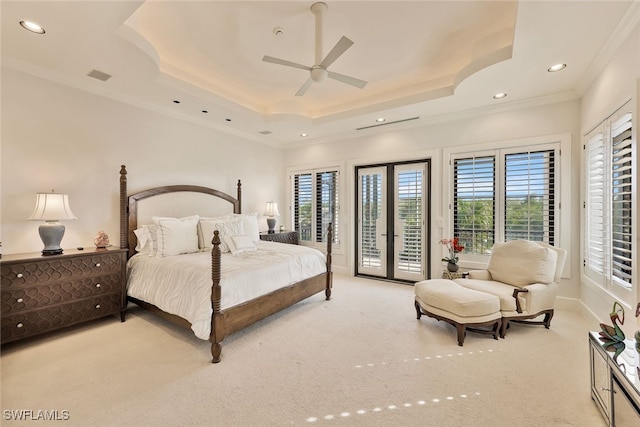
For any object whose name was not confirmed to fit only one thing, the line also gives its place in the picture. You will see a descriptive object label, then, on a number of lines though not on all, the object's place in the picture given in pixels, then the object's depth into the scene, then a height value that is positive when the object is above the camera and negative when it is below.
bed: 2.54 -0.67
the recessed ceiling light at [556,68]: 2.94 +1.62
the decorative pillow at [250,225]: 4.45 -0.21
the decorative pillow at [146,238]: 3.61 -0.35
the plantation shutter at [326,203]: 5.77 +0.21
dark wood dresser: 2.52 -0.81
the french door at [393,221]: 4.84 -0.15
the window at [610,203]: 2.46 +0.12
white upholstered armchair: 2.88 -0.79
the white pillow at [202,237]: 3.98 -0.37
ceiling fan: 2.41 +1.47
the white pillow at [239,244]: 3.80 -0.45
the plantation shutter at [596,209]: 2.92 +0.06
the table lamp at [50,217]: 2.79 -0.06
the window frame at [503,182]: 3.64 +0.47
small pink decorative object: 3.28 -0.35
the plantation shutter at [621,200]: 2.43 +0.14
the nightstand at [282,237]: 5.40 -0.50
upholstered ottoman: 2.72 -0.98
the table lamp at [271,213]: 5.74 -0.01
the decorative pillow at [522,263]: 3.09 -0.60
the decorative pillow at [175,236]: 3.50 -0.33
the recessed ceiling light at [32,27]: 2.29 +1.60
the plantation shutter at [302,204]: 6.16 +0.20
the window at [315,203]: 5.80 +0.21
